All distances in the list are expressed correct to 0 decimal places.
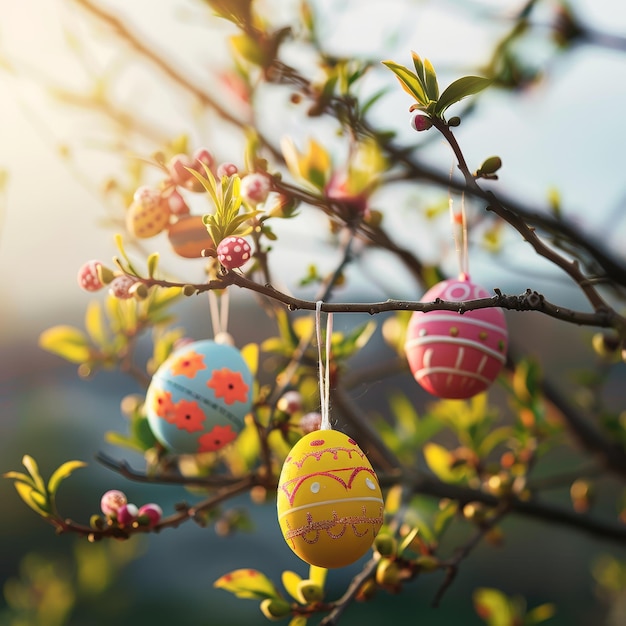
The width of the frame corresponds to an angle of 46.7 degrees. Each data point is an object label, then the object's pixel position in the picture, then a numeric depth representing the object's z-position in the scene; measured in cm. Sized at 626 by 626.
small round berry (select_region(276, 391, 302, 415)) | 110
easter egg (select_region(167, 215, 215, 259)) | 97
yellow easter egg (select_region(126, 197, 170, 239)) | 98
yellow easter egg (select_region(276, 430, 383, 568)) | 77
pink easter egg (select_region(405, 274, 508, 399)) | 93
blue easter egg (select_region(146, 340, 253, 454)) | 98
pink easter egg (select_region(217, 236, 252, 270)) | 69
